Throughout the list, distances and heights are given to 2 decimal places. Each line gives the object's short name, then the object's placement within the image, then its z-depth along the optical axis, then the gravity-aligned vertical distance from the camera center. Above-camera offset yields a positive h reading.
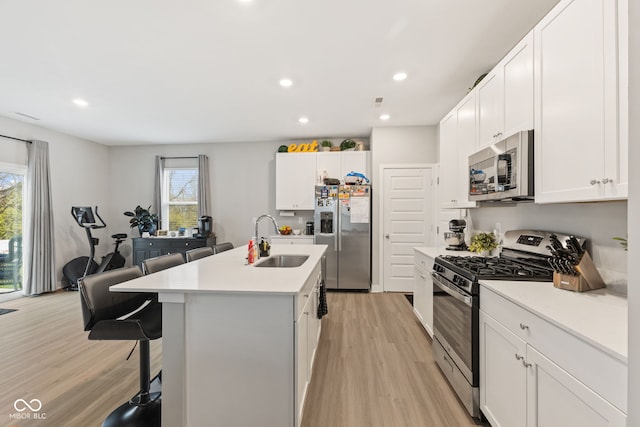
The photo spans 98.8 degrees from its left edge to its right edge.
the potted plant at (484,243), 2.57 -0.29
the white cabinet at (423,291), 2.62 -0.81
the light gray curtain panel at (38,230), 4.20 -0.25
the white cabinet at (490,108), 2.04 +0.82
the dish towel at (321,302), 2.54 -0.85
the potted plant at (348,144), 4.89 +1.23
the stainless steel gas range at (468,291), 1.64 -0.53
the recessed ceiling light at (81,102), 3.48 +1.44
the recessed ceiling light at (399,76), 2.89 +1.46
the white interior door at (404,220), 4.41 -0.12
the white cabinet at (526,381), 0.92 -0.69
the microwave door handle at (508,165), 1.85 +0.32
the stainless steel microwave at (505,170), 1.71 +0.30
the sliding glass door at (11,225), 4.03 -0.17
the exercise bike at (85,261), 4.59 -0.85
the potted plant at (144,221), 5.19 -0.15
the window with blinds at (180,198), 5.57 +0.31
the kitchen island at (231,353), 1.39 -0.73
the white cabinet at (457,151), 2.54 +0.63
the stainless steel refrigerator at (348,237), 4.46 -0.40
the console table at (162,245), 5.02 -0.58
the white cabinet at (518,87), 1.70 +0.83
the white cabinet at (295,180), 4.91 +0.60
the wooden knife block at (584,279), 1.40 -0.34
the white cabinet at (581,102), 1.13 +0.53
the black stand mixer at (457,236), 2.94 -0.25
